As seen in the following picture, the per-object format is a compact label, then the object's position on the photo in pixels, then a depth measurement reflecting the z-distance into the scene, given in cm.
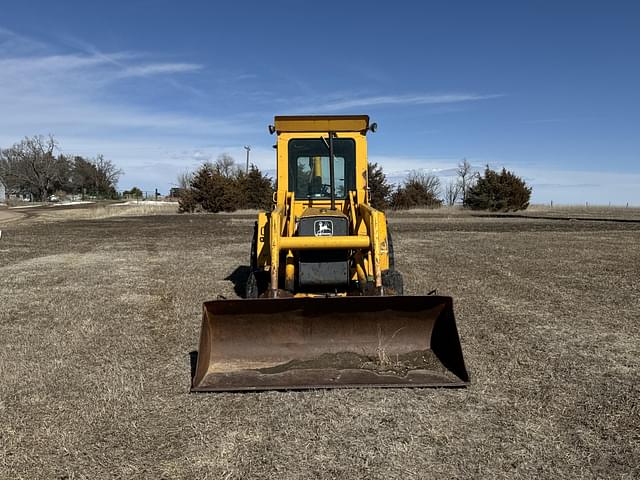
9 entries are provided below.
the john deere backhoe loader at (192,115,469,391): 504
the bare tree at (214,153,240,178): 8519
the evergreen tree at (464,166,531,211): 5369
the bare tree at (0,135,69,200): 8617
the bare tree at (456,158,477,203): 8331
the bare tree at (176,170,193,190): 8738
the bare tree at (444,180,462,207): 8598
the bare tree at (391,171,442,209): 5806
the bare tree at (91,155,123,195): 10494
